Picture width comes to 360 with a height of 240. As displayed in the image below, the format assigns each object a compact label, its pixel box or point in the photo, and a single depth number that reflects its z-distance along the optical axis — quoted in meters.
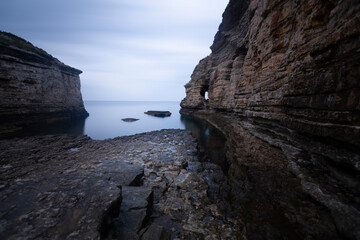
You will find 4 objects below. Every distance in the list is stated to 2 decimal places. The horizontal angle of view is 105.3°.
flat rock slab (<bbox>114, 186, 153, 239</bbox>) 2.60
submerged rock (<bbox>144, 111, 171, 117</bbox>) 45.54
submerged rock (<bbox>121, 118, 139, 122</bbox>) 34.50
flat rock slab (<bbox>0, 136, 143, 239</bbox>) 2.00
